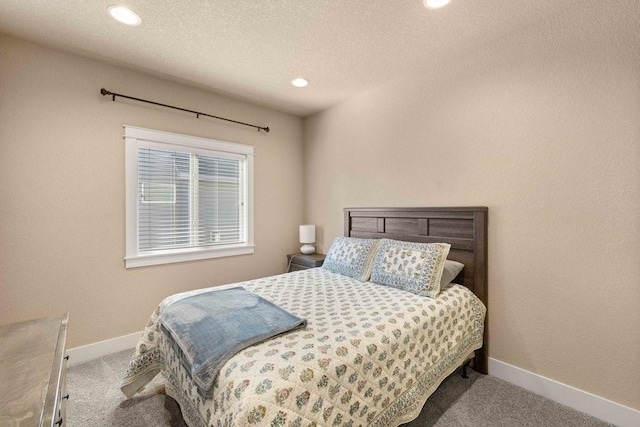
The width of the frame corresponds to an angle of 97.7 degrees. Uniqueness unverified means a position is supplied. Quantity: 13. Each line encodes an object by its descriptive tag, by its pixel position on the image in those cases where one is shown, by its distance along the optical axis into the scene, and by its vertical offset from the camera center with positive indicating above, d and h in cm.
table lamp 362 -34
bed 111 -68
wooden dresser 83 -59
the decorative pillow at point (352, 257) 252 -44
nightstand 328 -61
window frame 261 +27
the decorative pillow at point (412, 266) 206 -44
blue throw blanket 126 -61
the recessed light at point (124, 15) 182 +132
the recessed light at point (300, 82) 281 +133
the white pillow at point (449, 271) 216 -48
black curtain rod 246 +106
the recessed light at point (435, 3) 174 +131
